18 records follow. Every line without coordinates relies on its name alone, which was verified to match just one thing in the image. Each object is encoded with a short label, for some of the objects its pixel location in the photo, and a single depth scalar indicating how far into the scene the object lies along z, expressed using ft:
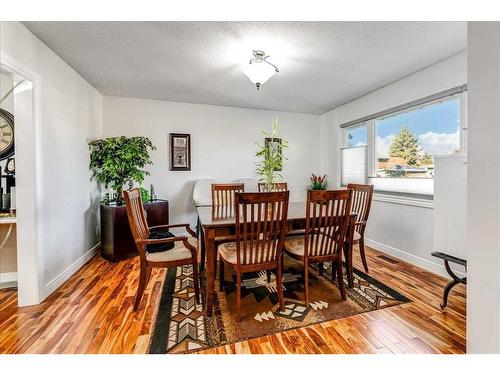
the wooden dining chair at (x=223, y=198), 8.68
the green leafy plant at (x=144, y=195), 10.79
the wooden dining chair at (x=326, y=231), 6.12
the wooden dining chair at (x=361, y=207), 8.43
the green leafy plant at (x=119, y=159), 9.86
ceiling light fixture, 7.19
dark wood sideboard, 9.70
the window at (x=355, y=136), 12.56
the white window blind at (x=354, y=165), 12.51
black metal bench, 6.07
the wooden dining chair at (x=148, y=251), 6.14
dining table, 6.02
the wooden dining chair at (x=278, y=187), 10.30
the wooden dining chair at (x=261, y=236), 5.55
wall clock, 7.49
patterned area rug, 5.30
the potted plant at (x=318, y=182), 14.90
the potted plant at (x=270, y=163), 7.12
